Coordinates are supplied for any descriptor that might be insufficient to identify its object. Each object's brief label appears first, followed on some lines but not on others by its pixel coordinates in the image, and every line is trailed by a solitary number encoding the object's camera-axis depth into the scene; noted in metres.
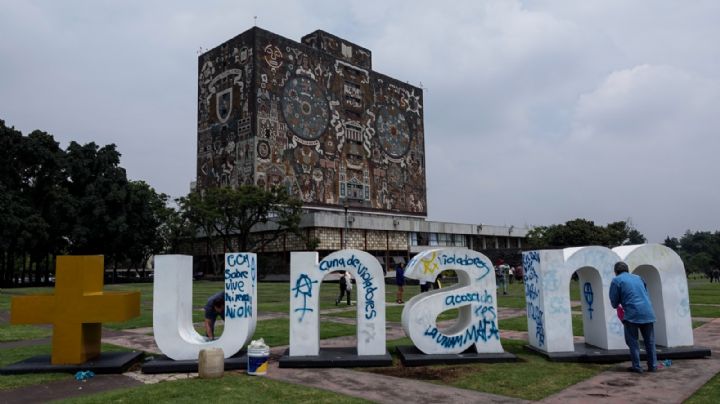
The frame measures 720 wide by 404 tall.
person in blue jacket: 8.37
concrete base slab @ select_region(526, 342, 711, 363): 9.24
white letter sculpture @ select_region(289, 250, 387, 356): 9.54
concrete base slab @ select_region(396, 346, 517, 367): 9.12
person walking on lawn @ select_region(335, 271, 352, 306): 20.89
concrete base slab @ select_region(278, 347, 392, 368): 9.04
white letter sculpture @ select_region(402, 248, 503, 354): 9.64
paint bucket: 8.38
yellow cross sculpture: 9.08
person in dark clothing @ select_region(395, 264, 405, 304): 21.29
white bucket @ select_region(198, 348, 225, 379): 8.20
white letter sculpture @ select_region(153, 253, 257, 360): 9.29
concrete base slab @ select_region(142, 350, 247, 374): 8.76
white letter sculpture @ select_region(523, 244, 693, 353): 9.76
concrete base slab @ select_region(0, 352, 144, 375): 8.66
